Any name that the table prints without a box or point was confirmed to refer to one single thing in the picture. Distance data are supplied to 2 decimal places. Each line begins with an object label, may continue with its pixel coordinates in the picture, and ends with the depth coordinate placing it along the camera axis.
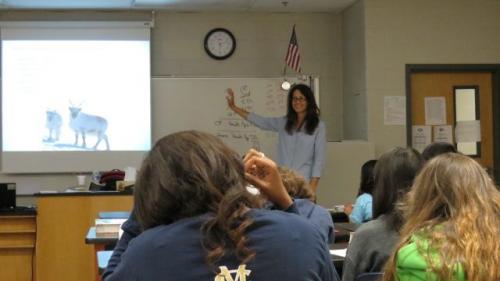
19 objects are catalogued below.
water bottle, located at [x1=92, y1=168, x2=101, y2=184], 5.58
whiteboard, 6.47
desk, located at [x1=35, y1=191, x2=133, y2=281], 4.79
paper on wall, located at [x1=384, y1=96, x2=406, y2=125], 6.21
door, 6.38
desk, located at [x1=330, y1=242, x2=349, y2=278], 2.64
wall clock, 6.66
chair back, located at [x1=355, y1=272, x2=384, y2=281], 2.08
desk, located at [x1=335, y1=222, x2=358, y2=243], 3.23
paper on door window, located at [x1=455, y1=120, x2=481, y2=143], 6.45
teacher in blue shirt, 5.28
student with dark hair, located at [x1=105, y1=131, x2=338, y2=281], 1.31
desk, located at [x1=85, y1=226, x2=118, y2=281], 3.23
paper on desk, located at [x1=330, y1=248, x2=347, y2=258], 2.77
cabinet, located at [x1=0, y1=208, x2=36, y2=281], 5.00
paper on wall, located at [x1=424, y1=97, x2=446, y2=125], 6.40
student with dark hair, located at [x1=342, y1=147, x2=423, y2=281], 2.19
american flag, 6.52
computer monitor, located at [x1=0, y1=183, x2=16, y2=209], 5.12
